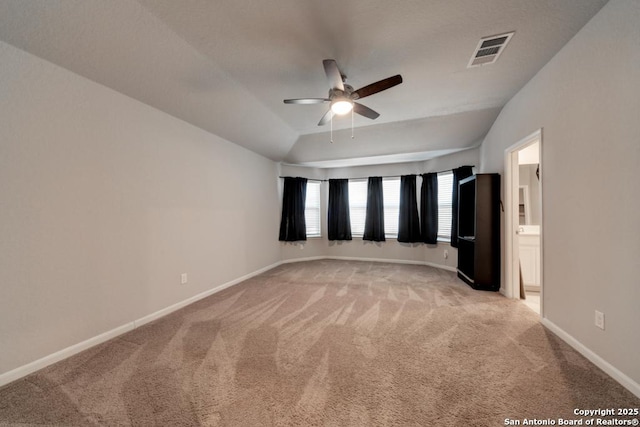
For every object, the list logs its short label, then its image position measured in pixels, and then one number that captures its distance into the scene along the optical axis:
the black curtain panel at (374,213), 5.61
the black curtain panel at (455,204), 4.41
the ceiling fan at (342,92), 1.94
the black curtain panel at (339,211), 5.93
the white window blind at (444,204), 4.86
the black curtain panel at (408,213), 5.27
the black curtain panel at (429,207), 5.02
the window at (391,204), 5.61
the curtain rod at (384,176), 4.84
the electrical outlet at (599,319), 1.71
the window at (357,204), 5.93
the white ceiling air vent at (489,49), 1.96
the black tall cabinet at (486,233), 3.33
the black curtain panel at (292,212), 5.50
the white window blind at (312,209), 6.02
